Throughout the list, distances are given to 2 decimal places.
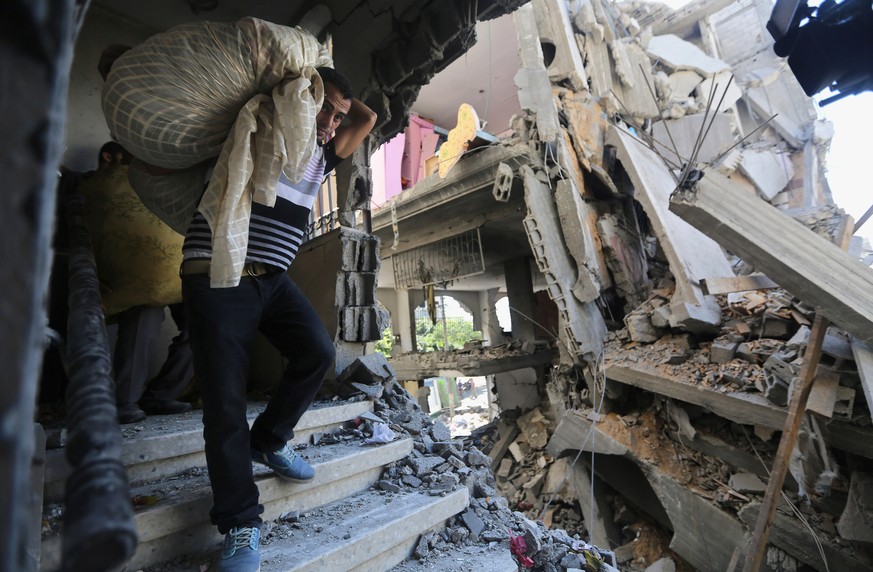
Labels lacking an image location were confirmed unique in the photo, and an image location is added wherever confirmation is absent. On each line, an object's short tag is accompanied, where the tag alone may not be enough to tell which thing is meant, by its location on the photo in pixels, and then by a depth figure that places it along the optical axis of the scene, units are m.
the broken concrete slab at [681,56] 11.00
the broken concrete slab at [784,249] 3.23
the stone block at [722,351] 4.57
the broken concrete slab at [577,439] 5.55
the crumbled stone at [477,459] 2.80
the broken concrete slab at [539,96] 6.74
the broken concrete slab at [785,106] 11.85
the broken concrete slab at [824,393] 3.39
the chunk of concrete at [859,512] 3.35
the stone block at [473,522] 2.32
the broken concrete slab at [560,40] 7.46
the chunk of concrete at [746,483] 4.36
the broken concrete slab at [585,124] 7.03
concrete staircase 1.71
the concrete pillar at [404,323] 13.41
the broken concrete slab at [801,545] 3.54
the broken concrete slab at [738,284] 4.88
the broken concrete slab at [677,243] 5.09
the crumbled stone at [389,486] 2.41
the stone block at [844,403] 3.39
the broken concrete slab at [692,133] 9.43
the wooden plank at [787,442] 3.40
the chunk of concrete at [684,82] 11.12
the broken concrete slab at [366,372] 3.22
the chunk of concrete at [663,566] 5.03
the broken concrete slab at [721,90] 11.23
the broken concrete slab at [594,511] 6.03
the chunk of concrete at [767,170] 10.34
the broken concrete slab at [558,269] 6.05
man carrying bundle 1.62
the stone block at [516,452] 8.36
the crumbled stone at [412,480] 2.48
